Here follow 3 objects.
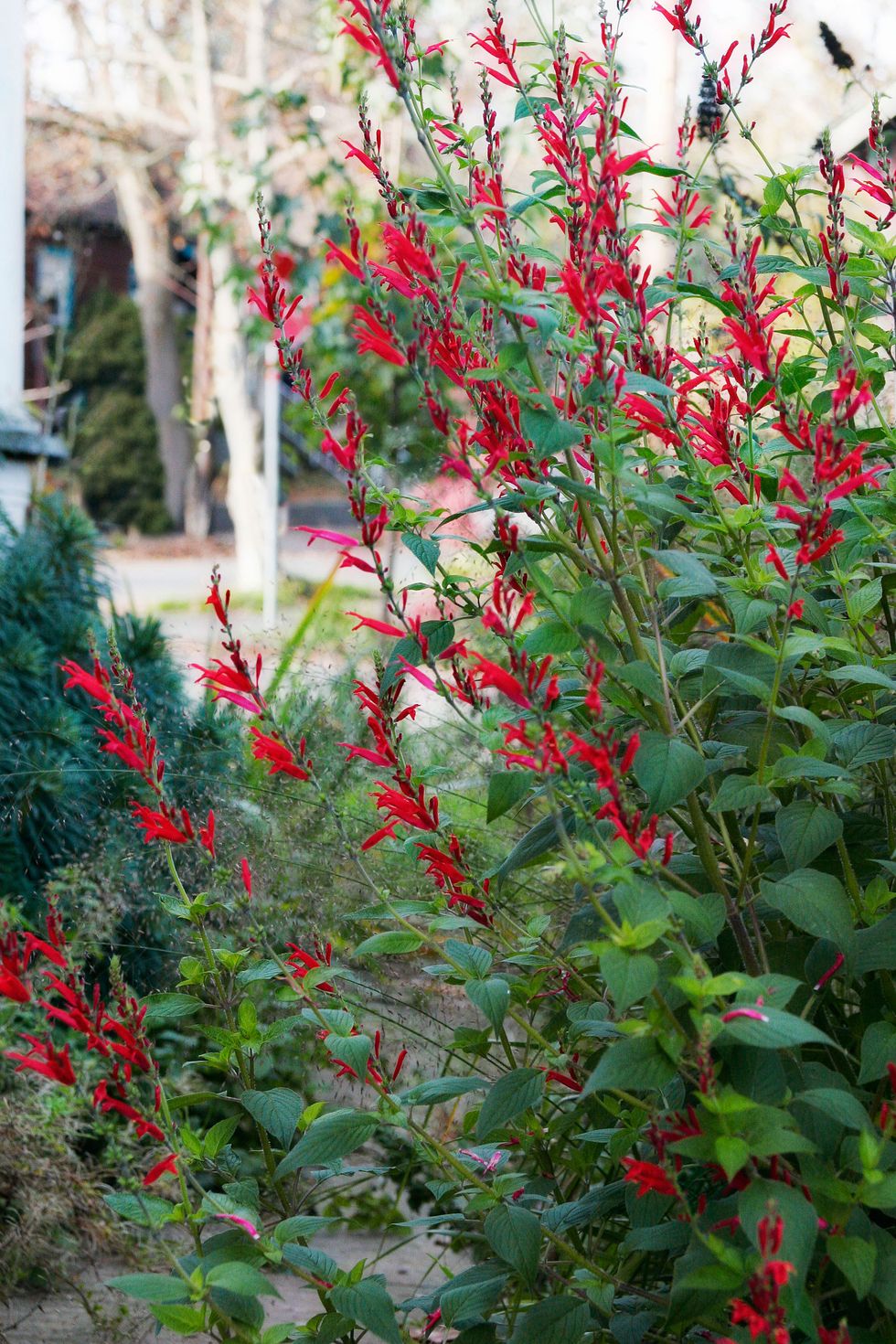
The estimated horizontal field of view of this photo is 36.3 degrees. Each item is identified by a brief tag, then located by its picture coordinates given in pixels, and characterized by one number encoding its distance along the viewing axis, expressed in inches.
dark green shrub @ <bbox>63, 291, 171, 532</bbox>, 864.3
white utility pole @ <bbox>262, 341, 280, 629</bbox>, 350.6
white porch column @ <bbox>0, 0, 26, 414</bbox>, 240.2
